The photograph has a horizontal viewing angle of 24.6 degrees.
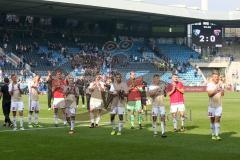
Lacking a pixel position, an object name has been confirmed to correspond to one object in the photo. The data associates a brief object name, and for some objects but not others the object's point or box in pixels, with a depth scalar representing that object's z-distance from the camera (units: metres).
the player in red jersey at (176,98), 20.66
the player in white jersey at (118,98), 20.06
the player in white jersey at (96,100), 22.30
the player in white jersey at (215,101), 17.78
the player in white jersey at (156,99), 19.06
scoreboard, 75.25
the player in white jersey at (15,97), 21.92
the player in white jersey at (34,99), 22.97
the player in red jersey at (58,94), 23.30
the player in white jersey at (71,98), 20.79
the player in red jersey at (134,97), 21.92
